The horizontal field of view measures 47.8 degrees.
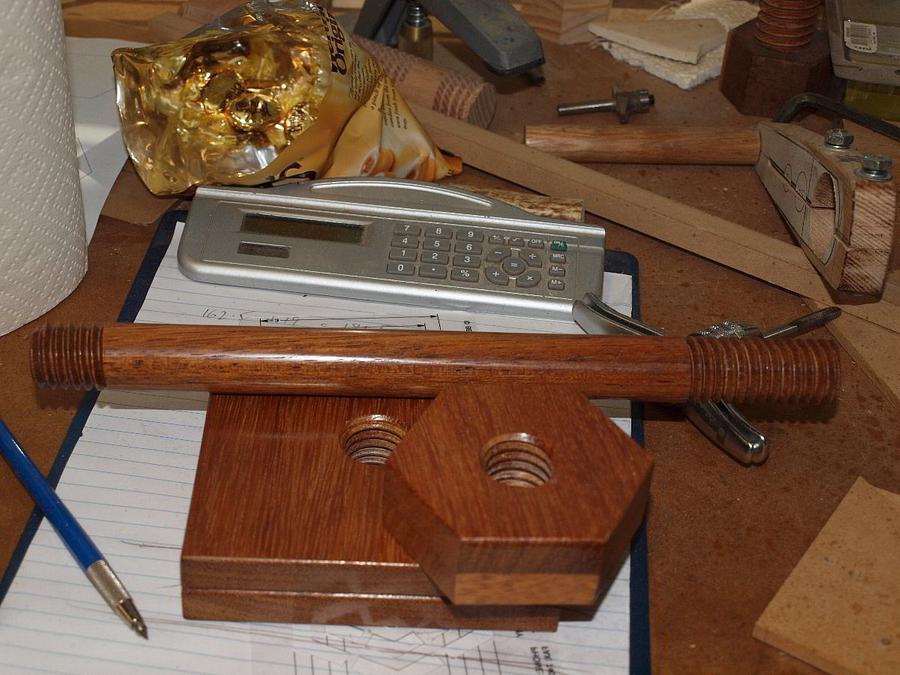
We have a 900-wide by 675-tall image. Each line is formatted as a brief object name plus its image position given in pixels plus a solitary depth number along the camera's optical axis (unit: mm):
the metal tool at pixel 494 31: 854
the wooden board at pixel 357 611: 491
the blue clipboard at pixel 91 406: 507
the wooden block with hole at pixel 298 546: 479
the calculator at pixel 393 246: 697
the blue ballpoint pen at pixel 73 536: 495
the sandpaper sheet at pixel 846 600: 496
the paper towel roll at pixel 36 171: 583
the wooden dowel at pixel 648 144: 847
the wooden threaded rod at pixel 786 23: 875
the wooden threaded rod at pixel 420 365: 546
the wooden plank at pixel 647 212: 736
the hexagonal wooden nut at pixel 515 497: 440
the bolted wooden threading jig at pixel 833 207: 655
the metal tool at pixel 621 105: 908
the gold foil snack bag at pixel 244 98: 730
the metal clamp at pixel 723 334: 591
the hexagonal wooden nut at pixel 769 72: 893
